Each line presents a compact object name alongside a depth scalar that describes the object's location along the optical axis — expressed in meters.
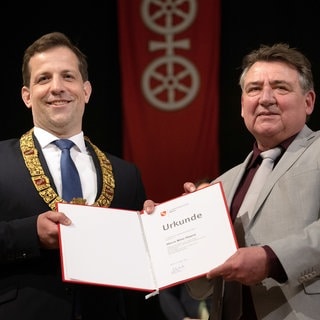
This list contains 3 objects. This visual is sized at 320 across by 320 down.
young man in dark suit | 2.35
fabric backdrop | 5.52
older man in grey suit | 2.19
